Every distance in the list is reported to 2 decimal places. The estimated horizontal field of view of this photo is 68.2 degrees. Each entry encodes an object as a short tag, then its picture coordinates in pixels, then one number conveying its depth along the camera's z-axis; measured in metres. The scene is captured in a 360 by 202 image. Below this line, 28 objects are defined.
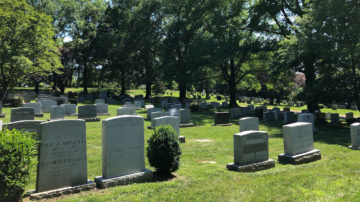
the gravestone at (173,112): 17.39
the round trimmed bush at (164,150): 6.86
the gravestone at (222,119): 18.92
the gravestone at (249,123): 12.53
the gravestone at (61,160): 5.65
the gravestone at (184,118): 17.45
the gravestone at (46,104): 21.33
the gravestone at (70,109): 19.83
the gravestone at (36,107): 18.72
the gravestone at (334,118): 20.12
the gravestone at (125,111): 17.42
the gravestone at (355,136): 11.07
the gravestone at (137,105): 27.13
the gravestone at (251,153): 7.80
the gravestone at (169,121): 11.44
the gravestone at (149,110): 18.95
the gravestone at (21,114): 14.33
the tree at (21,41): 22.34
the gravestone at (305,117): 14.61
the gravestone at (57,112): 16.14
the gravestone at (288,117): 19.83
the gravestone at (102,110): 21.24
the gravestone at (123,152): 6.40
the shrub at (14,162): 4.75
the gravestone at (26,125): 8.23
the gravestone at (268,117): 20.44
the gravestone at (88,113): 17.83
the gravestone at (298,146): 8.92
